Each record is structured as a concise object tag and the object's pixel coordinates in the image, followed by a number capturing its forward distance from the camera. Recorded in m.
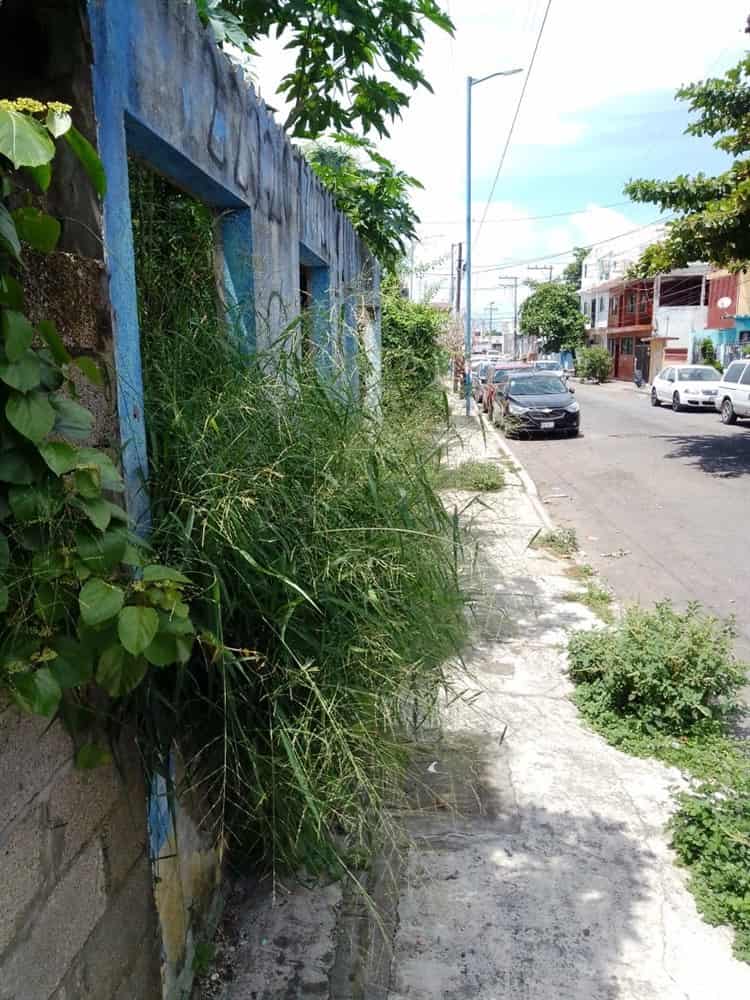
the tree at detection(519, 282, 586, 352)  52.00
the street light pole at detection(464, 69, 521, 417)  21.50
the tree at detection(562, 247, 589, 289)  68.63
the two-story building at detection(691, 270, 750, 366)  31.19
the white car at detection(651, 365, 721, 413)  23.06
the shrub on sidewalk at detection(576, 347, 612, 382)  42.25
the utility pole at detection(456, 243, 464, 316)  35.31
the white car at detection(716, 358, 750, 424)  18.55
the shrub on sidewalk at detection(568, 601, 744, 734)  4.02
